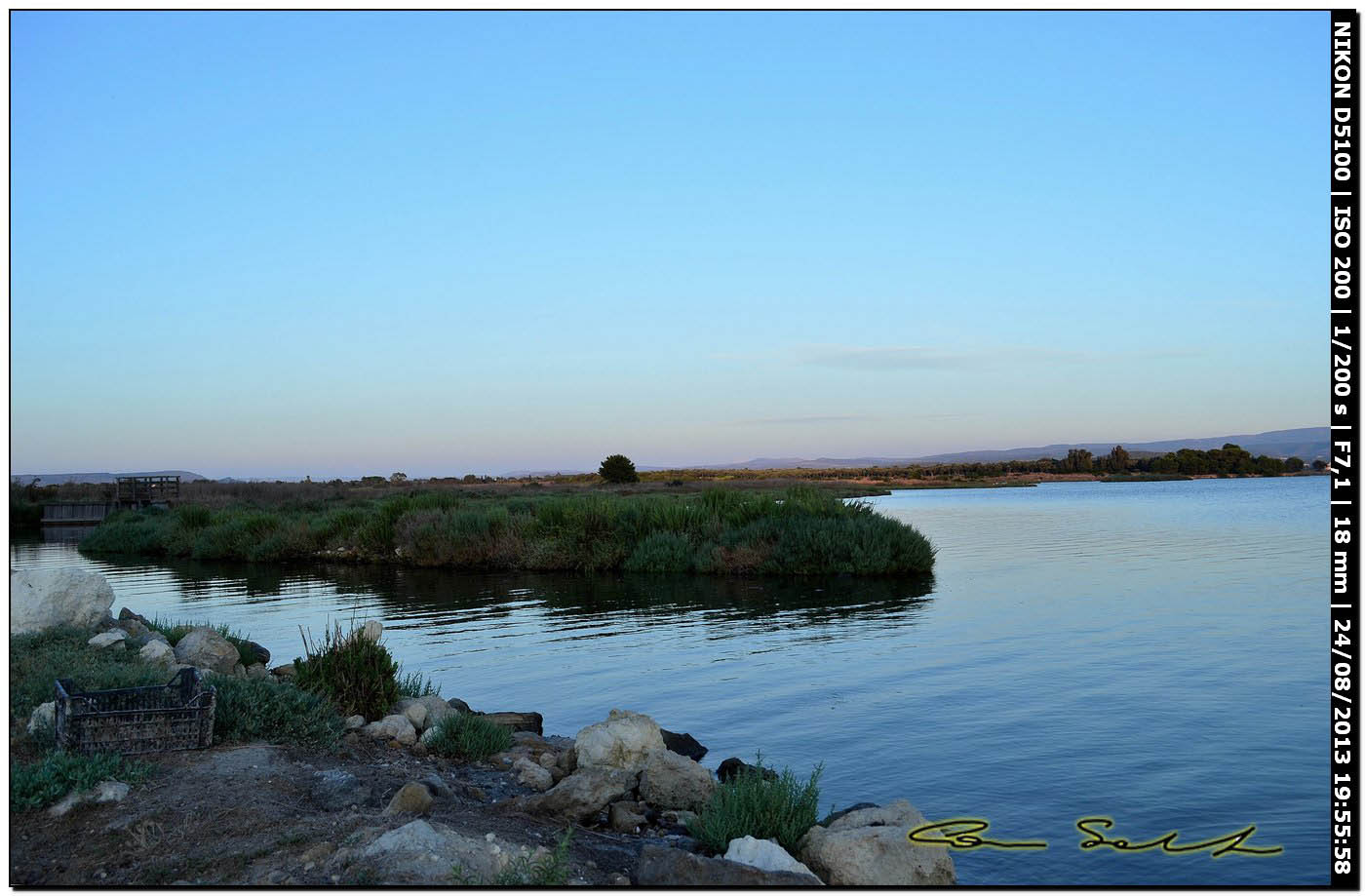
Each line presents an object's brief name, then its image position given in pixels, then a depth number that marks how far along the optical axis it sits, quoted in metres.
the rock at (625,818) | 6.75
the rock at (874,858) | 5.77
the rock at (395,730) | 8.70
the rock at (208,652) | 10.41
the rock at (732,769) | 8.06
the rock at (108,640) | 9.80
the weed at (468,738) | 8.66
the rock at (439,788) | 6.65
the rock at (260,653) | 12.54
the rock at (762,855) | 5.54
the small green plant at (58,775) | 5.84
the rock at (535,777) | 7.89
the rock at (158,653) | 9.64
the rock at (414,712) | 9.24
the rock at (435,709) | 9.37
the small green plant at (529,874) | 4.77
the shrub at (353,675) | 9.30
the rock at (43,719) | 6.84
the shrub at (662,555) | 25.58
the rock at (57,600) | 10.34
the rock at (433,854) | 4.84
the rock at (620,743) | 8.06
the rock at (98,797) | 5.79
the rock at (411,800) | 5.96
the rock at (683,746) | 9.23
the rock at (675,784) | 7.39
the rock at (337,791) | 6.22
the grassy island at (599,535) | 24.30
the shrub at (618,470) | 85.19
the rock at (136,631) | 10.61
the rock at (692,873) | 4.96
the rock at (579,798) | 6.74
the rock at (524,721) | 10.10
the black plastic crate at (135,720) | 6.47
